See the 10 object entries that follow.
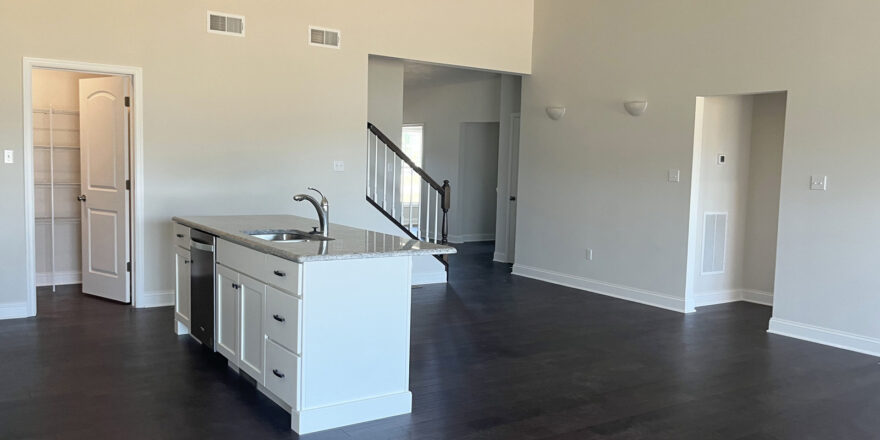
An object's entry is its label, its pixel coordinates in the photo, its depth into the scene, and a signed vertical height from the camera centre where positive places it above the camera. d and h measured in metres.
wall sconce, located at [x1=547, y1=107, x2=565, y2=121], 7.39 +0.70
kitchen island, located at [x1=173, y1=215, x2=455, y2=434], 3.09 -0.77
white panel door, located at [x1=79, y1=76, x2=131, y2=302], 5.75 -0.22
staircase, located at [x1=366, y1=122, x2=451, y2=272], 7.03 -0.13
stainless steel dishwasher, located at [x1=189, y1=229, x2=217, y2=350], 4.08 -0.79
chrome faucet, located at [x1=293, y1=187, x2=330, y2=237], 3.77 -0.27
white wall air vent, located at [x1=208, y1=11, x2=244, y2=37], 5.85 +1.26
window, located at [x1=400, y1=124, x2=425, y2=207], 11.73 +0.48
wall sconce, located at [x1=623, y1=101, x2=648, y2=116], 6.49 +0.70
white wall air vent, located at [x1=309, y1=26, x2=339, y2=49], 6.36 +1.27
